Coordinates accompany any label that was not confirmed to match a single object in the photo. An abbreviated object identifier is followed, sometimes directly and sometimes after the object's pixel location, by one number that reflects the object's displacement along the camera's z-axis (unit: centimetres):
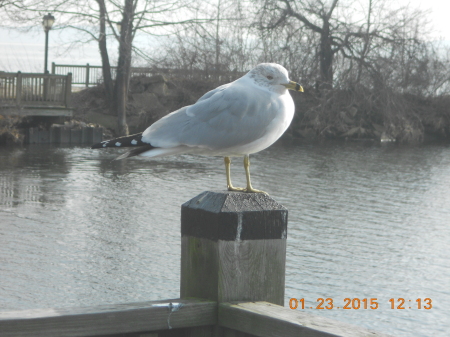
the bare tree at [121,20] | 2642
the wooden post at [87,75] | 3331
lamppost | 2584
